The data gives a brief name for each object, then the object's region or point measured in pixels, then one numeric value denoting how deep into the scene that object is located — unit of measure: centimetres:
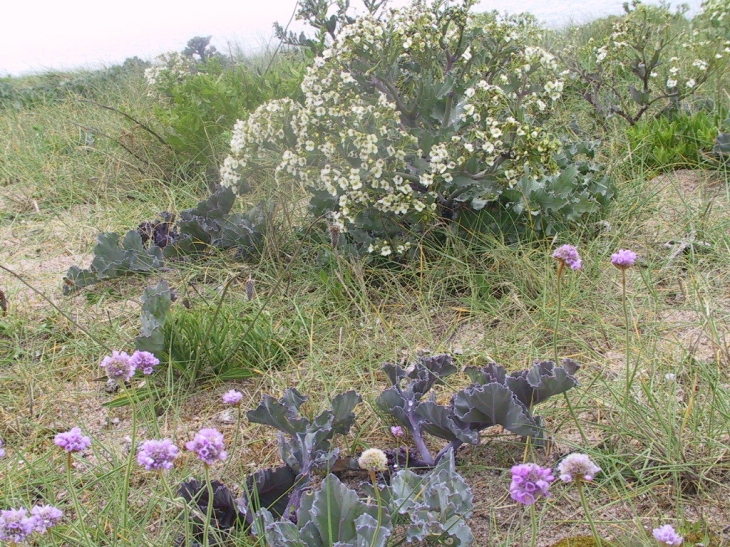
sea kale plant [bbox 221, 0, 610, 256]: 284
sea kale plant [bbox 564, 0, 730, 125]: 426
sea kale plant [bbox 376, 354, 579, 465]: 177
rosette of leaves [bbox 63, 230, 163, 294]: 316
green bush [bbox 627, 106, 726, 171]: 383
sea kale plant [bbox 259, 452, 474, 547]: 147
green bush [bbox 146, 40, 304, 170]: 448
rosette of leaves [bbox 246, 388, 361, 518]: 175
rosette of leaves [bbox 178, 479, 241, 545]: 166
